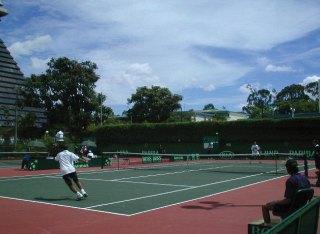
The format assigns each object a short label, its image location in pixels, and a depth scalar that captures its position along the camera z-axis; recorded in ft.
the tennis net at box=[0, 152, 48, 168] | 114.62
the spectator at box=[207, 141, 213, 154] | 148.25
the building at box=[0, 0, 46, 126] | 178.09
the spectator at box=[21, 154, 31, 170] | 93.04
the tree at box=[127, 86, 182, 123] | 221.05
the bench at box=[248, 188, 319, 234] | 22.29
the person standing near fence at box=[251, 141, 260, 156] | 123.13
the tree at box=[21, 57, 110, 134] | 178.06
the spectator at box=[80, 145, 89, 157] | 113.91
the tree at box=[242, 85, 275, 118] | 257.14
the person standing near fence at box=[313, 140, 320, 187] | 59.21
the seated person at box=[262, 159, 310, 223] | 23.76
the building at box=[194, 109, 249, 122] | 344.69
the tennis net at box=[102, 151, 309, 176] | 87.95
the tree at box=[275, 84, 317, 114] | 264.52
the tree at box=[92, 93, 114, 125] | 187.58
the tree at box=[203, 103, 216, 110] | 465.55
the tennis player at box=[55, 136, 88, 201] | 43.91
